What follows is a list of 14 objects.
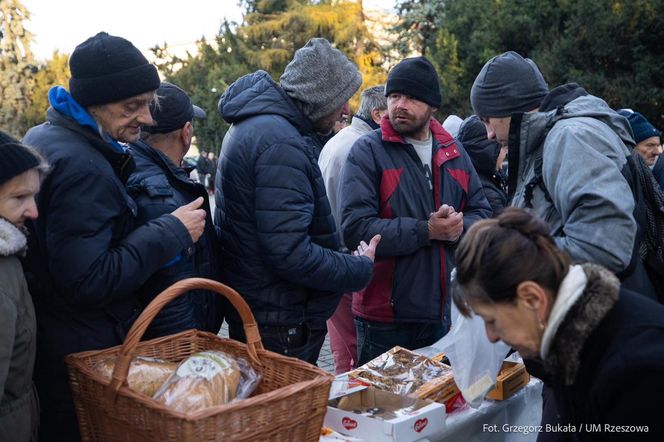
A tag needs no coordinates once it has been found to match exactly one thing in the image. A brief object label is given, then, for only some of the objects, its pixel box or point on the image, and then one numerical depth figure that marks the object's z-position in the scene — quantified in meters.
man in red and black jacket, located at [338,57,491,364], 3.38
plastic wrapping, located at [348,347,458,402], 2.45
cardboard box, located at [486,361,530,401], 2.60
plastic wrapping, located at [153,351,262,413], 1.78
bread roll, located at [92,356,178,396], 1.91
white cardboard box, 2.15
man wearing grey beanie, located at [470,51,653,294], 2.24
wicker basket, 1.65
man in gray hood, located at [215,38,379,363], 2.68
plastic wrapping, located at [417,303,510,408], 2.39
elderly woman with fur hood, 1.89
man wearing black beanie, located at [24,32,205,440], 2.12
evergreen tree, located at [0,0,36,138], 37.44
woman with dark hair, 1.54
